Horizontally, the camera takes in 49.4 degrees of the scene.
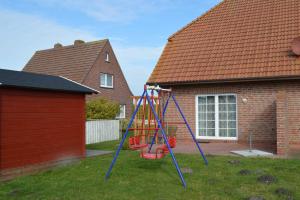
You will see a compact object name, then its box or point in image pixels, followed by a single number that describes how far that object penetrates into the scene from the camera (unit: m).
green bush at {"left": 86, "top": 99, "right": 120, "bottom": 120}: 19.20
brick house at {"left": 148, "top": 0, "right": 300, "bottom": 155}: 13.06
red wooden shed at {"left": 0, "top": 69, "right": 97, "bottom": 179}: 8.04
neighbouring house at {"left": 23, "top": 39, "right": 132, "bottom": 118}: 25.36
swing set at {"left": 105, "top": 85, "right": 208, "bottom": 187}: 7.72
